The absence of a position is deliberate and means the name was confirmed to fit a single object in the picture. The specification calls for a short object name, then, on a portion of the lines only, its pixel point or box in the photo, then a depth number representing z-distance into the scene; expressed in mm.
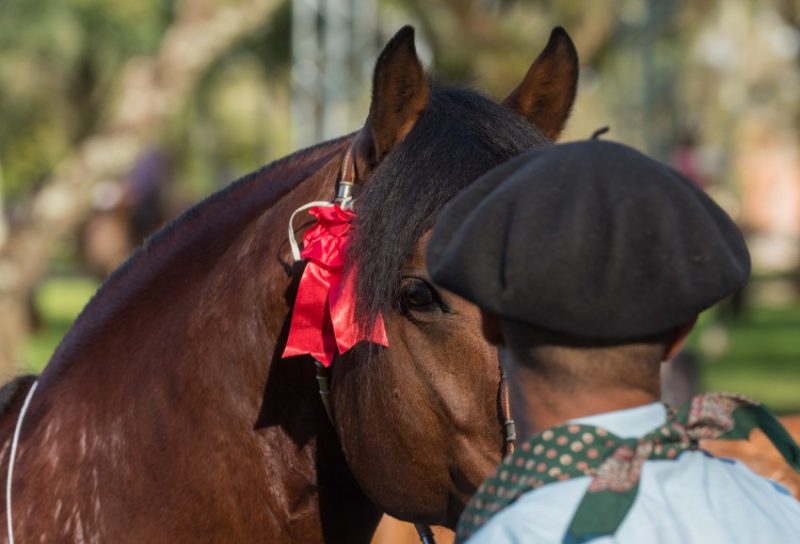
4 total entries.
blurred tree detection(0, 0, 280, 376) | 20437
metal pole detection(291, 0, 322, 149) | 31203
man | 3127
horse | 4766
